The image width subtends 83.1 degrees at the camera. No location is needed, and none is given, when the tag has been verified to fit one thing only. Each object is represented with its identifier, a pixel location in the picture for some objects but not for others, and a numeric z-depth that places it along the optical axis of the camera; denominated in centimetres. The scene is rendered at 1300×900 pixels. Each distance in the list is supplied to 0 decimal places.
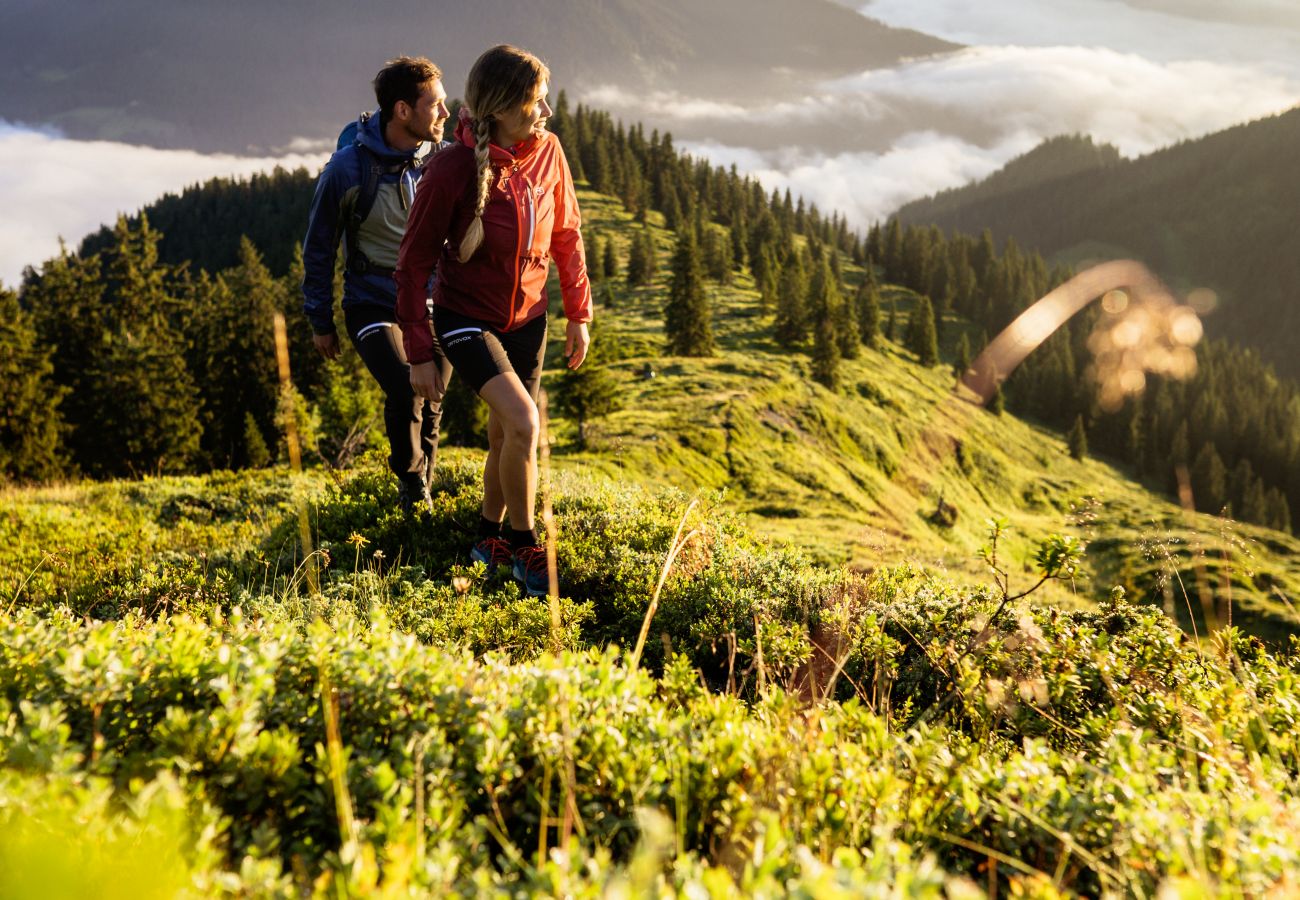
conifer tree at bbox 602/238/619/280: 10125
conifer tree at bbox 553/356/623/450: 4825
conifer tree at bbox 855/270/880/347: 10138
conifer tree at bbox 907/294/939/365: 11012
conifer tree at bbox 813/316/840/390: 7625
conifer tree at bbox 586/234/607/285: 9904
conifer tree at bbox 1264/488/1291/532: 10338
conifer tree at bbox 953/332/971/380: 11306
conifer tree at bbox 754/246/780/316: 9944
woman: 427
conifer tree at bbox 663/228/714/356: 7481
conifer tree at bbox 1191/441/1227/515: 10419
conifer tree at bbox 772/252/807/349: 8538
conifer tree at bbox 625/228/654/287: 9937
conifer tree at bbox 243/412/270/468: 4783
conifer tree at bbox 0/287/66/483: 3881
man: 580
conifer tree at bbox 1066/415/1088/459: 10750
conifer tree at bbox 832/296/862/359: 8575
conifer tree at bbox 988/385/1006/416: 10809
